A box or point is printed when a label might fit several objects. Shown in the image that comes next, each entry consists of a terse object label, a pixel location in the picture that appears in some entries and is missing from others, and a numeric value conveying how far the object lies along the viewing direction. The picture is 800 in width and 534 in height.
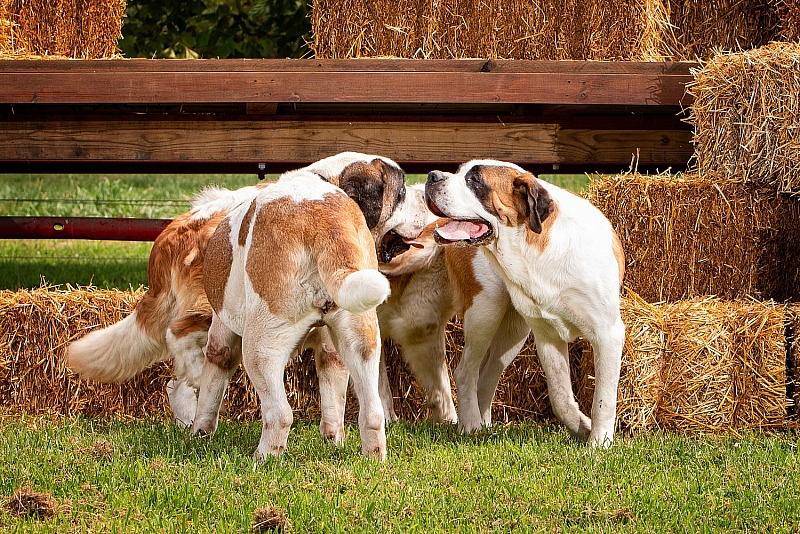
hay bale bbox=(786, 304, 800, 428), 11.09
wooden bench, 13.14
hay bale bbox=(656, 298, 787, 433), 10.88
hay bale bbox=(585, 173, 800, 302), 11.84
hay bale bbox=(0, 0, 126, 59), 15.34
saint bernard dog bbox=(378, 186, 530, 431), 11.12
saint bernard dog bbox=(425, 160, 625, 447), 9.69
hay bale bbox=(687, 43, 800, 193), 11.80
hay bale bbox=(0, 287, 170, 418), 11.73
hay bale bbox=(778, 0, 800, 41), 14.20
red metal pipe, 17.33
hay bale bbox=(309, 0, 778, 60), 14.73
